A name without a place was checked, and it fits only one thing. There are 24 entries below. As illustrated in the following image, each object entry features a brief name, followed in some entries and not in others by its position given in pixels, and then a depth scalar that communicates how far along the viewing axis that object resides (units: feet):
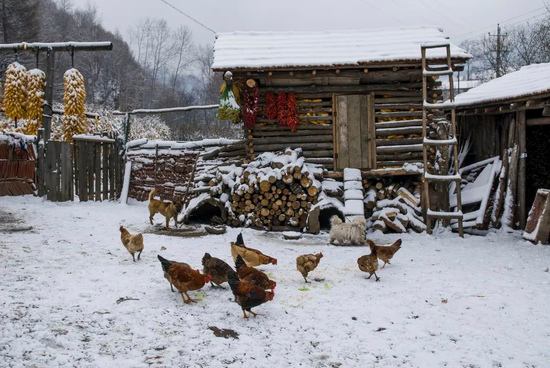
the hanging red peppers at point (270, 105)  42.27
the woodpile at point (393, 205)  38.14
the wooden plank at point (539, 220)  32.07
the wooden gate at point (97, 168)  45.96
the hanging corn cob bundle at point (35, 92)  46.19
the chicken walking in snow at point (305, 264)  23.02
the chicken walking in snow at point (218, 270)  21.34
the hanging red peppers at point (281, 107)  42.29
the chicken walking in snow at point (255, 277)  19.58
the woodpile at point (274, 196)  38.60
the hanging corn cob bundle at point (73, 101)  48.08
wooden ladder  36.09
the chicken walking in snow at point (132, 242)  25.62
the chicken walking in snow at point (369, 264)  23.89
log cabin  41.98
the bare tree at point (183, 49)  146.51
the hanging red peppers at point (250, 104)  42.19
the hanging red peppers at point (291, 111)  42.34
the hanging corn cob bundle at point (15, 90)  45.11
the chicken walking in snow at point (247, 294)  17.88
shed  35.17
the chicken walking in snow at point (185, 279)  19.53
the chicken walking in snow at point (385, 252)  26.00
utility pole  122.65
